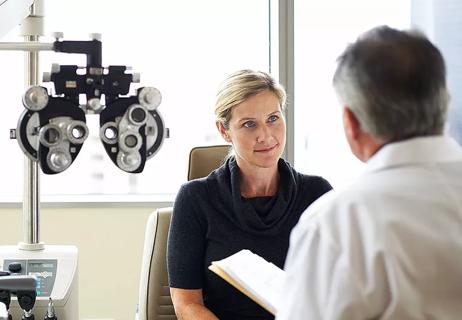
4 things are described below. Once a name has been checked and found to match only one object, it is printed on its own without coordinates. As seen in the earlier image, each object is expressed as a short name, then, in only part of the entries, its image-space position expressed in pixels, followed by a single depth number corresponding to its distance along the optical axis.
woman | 3.23
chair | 3.42
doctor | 2.00
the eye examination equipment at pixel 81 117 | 2.52
